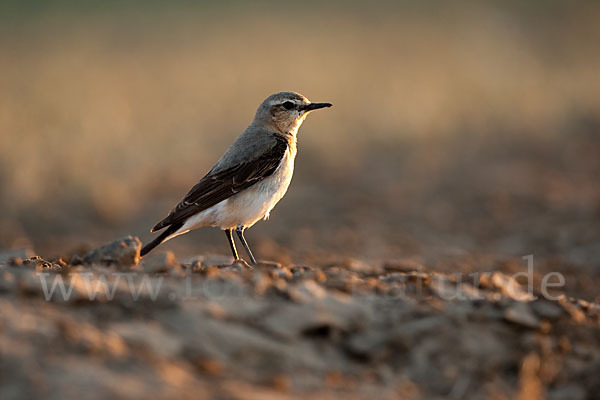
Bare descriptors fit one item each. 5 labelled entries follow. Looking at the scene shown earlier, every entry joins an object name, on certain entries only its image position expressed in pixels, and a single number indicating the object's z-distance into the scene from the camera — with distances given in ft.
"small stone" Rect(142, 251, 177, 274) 40.21
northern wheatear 51.49
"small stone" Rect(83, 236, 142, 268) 42.52
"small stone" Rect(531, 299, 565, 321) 36.76
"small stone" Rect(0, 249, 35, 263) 50.44
